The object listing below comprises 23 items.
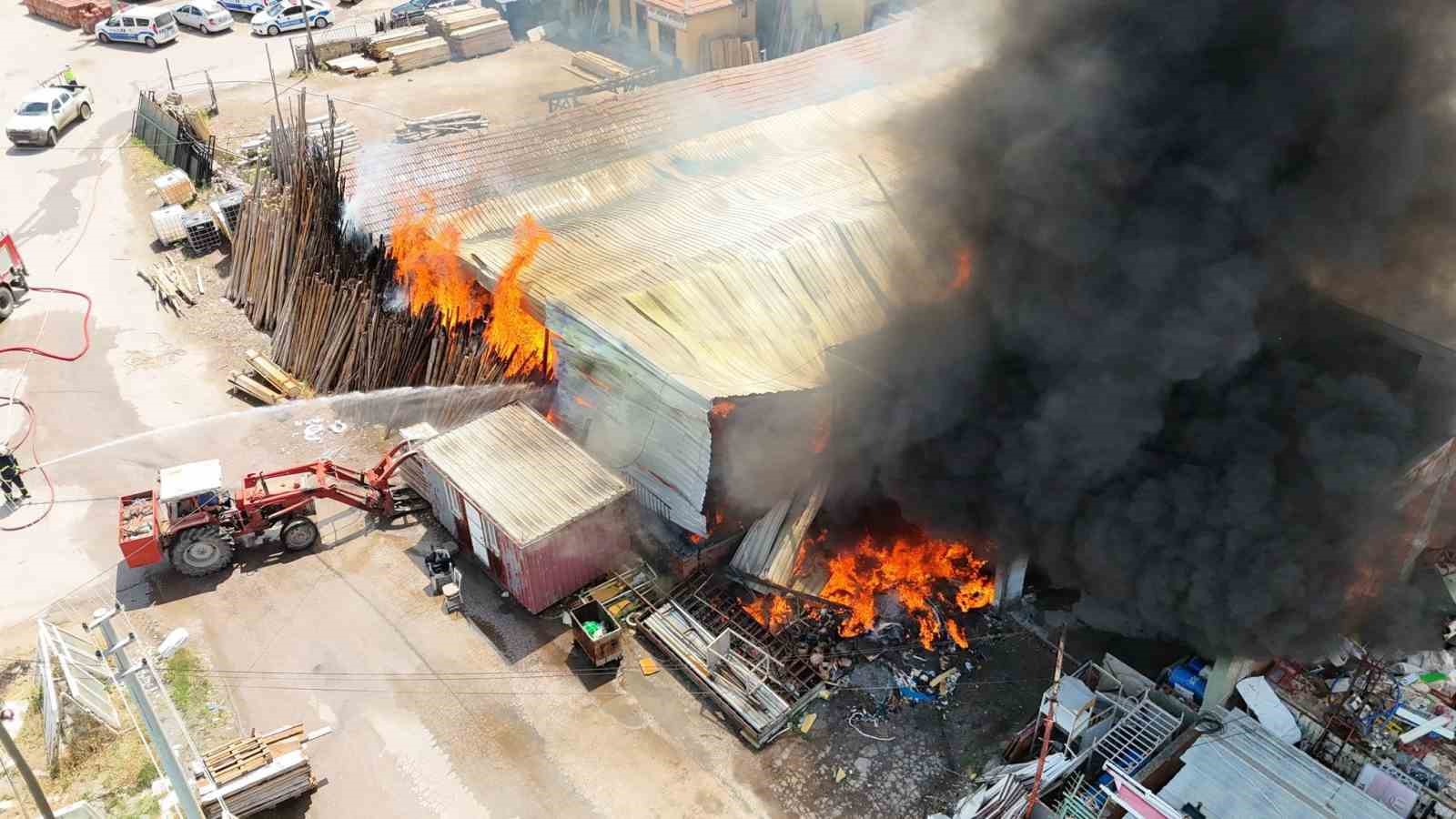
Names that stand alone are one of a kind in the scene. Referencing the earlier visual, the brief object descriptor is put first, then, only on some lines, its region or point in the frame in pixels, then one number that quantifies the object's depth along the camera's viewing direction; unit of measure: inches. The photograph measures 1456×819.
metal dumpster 610.5
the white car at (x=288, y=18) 1625.2
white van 1583.4
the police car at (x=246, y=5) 1694.1
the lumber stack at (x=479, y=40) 1551.4
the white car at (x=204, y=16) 1633.9
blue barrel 581.3
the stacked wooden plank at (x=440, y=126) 1198.9
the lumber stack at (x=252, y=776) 527.2
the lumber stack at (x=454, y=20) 1567.4
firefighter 740.0
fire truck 968.9
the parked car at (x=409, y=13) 1631.4
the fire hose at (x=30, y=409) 767.7
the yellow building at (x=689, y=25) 1417.3
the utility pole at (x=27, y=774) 380.8
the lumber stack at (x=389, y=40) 1540.4
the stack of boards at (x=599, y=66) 1450.5
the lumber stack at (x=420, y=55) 1507.1
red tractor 658.8
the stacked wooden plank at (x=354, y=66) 1499.8
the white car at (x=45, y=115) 1286.9
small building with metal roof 642.8
